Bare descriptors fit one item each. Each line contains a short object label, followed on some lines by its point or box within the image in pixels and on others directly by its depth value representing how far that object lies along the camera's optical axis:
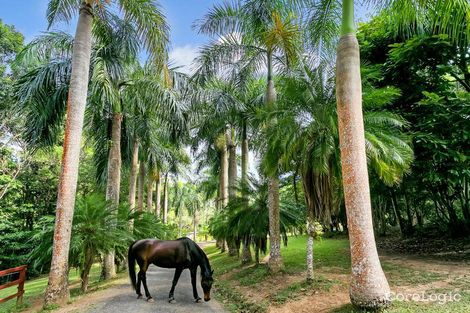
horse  8.05
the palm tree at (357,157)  5.65
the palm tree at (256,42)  11.05
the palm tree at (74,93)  8.09
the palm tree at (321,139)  8.37
